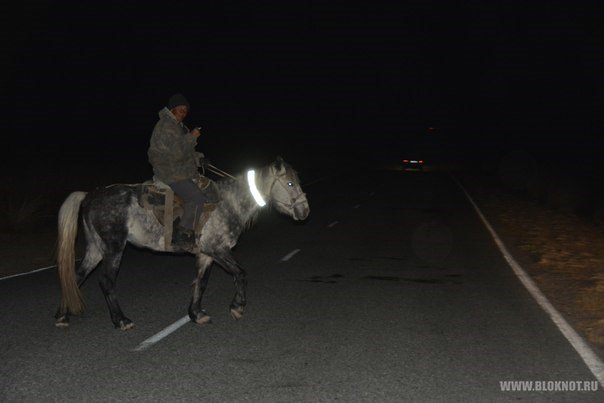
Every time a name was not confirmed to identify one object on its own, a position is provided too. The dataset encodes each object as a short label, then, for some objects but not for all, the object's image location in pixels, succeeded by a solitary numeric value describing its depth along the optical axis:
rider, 7.71
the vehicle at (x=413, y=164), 55.09
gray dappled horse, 7.69
